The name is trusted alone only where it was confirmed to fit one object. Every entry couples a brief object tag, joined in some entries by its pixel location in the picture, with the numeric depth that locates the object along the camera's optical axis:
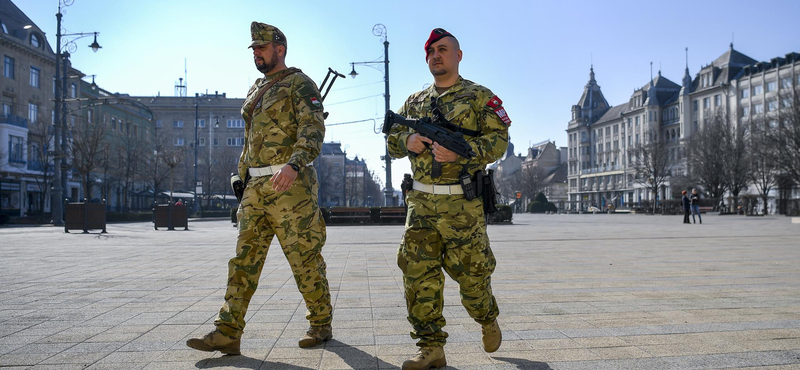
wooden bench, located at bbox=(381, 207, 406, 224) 26.56
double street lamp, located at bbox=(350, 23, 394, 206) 25.53
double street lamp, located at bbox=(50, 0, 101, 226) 24.08
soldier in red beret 3.32
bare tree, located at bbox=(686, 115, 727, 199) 52.56
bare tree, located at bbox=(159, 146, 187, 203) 36.33
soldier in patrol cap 3.63
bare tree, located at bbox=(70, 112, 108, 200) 32.59
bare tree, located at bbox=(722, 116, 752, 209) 50.37
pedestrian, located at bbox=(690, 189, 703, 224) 26.86
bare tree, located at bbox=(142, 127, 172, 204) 43.91
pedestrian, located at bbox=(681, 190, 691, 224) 27.56
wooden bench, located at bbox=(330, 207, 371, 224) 26.55
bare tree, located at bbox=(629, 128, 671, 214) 60.03
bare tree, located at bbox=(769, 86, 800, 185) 38.28
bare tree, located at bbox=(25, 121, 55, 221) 39.94
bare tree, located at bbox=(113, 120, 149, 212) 42.19
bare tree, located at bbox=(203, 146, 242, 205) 60.09
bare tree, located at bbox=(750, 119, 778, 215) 40.25
